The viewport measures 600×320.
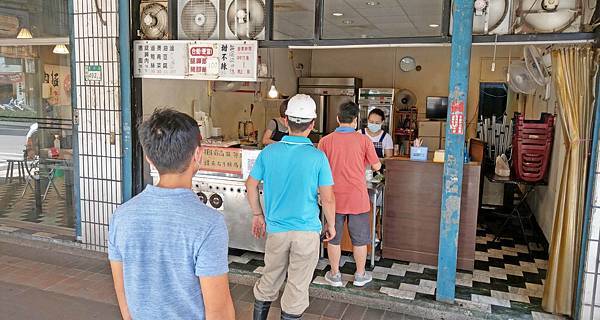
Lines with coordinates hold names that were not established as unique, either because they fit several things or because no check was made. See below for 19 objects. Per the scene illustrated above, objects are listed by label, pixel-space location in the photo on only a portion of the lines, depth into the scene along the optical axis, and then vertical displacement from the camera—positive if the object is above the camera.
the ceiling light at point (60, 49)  5.35 +0.67
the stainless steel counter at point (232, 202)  4.76 -0.95
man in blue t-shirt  1.55 -0.43
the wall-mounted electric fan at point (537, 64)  4.19 +0.51
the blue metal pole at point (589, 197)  3.34 -0.56
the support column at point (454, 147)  3.58 -0.24
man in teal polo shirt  3.04 -0.61
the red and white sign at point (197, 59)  4.34 +0.49
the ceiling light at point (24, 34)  5.61 +0.88
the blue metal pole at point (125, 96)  4.64 +0.12
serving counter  4.61 -0.98
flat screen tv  10.02 +0.20
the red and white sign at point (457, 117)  3.64 +0.00
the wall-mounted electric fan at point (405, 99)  10.17 +0.36
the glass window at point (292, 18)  4.60 +1.10
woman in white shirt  5.48 -0.25
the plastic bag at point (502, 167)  5.80 -0.62
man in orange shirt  4.07 -0.55
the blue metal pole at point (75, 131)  4.90 -0.26
